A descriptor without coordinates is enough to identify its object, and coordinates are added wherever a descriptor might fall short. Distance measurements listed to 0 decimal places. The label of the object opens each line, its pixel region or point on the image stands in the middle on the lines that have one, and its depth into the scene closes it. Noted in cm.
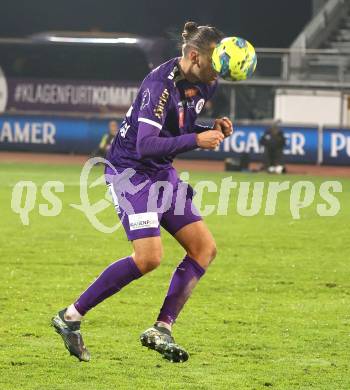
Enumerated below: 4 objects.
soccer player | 1462
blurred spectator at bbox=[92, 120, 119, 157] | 6003
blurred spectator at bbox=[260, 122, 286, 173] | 5591
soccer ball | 1475
